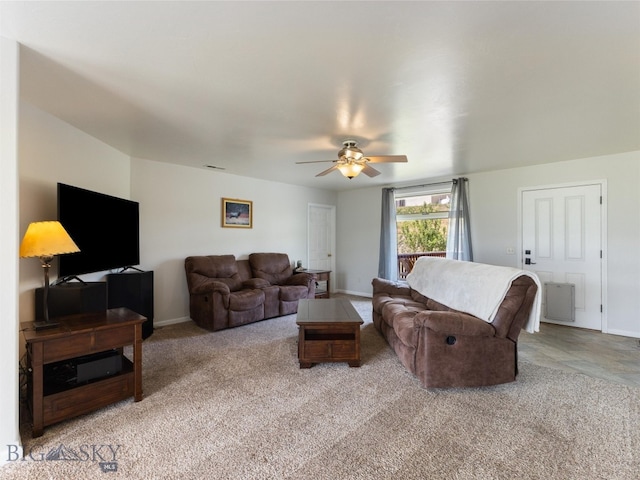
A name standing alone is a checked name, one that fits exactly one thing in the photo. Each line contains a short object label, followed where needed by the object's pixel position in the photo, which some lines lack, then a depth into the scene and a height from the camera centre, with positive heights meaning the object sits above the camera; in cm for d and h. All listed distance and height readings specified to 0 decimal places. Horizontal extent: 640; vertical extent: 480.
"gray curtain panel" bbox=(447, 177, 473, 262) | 502 +29
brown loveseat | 409 -75
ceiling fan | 313 +84
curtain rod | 509 +104
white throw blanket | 256 -45
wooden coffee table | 287 -98
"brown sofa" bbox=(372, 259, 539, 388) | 245 -84
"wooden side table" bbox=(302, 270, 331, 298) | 580 -74
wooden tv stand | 186 -77
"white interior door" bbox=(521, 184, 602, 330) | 411 -1
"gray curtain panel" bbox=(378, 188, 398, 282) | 595 -2
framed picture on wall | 509 +46
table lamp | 197 -4
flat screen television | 260 +9
